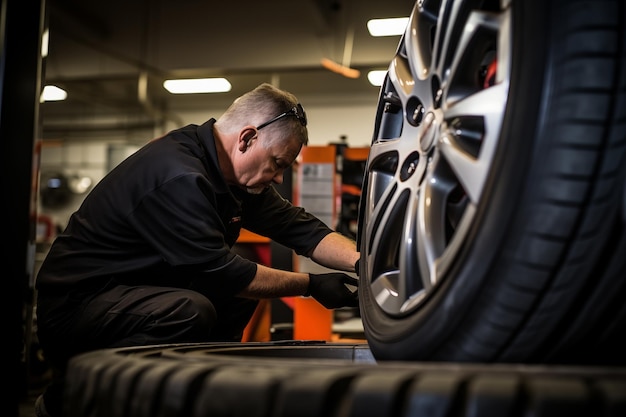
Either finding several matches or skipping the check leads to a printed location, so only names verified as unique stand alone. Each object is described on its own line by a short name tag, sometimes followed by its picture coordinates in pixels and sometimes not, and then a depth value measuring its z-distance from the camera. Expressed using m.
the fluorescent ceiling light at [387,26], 6.86
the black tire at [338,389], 0.50
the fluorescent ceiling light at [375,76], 8.77
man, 1.47
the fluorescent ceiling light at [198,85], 8.88
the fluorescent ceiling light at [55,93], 9.50
